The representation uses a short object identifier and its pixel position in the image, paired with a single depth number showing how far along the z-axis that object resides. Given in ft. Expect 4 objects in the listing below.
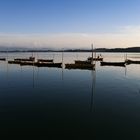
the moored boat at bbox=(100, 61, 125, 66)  132.03
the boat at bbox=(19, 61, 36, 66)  136.61
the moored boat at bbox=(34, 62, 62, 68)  121.19
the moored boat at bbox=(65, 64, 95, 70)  114.49
